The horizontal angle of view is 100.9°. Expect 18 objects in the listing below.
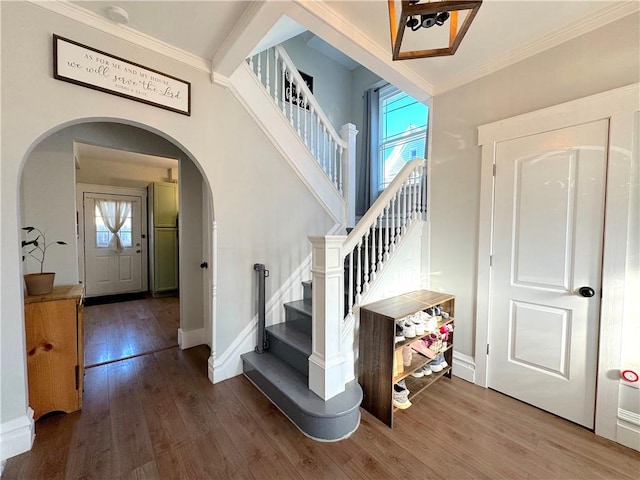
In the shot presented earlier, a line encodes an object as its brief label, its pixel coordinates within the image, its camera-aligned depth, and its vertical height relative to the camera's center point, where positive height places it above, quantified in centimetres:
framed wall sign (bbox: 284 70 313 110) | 343 +201
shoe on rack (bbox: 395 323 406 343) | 189 -75
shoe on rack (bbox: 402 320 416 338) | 194 -73
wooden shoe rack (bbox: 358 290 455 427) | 178 -89
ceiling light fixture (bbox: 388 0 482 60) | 79 +69
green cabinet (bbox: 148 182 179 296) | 511 -18
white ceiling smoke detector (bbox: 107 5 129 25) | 157 +131
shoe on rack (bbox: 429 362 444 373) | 226 -117
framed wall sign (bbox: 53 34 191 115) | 158 +100
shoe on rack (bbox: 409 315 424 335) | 201 -71
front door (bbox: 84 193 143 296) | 490 -49
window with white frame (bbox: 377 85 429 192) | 364 +145
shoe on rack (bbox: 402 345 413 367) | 206 -98
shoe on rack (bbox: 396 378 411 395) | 202 -119
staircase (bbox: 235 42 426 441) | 174 -33
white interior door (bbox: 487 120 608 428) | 175 -26
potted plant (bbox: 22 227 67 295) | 182 -39
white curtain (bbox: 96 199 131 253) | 506 +25
